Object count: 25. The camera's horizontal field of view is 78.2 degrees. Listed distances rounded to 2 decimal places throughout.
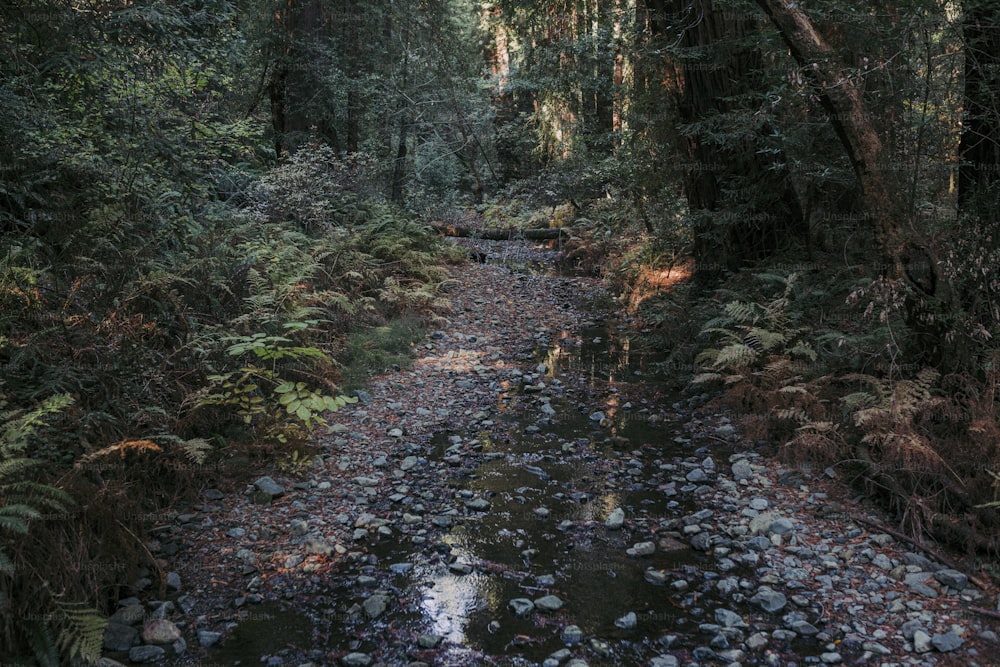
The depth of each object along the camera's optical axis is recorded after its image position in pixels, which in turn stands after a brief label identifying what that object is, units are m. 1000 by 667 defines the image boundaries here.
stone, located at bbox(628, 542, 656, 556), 4.77
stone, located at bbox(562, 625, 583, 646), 3.81
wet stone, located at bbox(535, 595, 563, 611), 4.12
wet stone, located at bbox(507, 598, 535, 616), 4.08
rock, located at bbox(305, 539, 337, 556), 4.73
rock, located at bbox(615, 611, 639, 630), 3.96
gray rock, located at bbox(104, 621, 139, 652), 3.64
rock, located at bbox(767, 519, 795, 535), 4.93
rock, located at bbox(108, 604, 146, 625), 3.81
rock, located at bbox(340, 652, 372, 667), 3.62
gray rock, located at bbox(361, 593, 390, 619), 4.06
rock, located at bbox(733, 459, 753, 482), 5.85
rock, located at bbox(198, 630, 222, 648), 3.74
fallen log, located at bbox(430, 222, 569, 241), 19.69
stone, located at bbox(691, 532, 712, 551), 4.83
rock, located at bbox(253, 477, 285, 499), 5.45
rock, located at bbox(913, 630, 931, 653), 3.64
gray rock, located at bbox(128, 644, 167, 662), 3.58
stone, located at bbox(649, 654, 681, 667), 3.62
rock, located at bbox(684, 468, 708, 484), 5.89
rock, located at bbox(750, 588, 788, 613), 4.09
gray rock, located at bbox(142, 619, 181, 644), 3.72
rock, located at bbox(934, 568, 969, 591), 4.12
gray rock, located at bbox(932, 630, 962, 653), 3.63
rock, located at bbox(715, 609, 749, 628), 3.95
